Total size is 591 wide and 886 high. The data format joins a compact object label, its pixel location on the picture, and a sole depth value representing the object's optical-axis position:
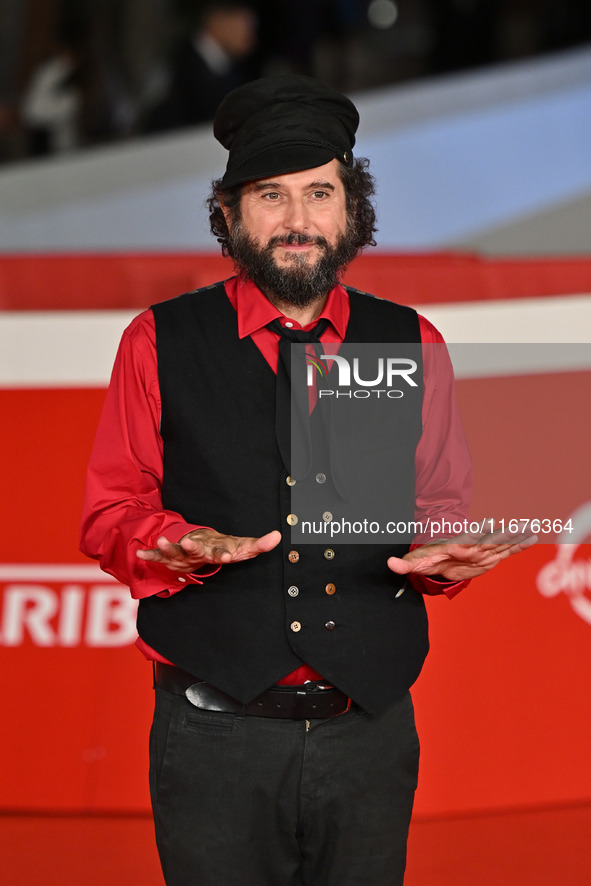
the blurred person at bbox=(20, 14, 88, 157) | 13.90
